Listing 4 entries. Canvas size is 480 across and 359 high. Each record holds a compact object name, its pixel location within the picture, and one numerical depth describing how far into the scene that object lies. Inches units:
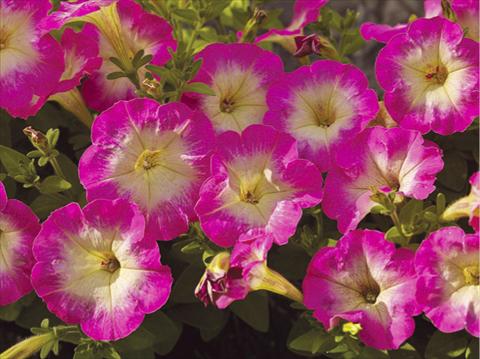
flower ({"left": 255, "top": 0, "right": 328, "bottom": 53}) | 22.2
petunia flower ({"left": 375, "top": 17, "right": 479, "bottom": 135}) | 20.0
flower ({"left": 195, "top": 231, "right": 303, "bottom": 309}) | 17.1
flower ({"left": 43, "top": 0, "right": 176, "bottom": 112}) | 20.9
